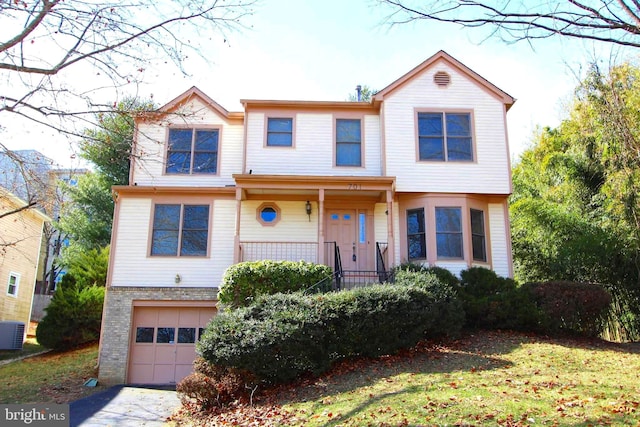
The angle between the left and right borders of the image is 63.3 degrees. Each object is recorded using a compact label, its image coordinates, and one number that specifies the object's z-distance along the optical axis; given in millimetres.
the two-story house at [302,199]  14242
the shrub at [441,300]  11282
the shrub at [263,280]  12570
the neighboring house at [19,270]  20984
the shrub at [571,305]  12422
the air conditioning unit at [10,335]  18547
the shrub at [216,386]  9789
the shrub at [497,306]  12453
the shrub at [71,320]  17156
